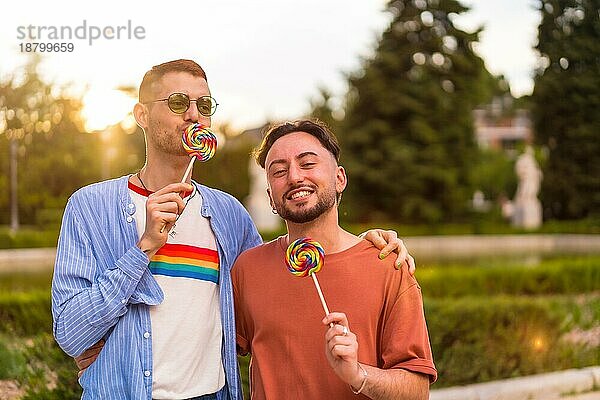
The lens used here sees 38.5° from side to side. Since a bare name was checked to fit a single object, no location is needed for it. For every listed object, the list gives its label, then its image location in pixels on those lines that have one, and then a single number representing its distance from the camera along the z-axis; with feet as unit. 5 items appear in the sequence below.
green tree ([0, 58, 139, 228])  48.49
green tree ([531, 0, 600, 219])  61.72
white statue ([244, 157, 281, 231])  64.59
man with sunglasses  7.34
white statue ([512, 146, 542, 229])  87.30
